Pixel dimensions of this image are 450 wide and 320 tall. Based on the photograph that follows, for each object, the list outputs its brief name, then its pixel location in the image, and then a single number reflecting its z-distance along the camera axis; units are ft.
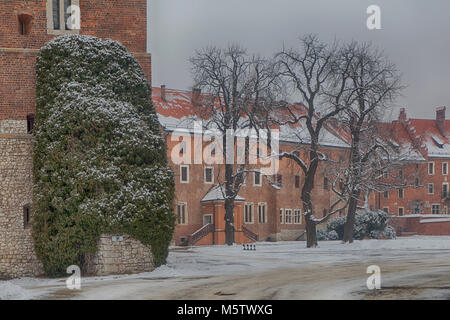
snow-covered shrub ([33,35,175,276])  75.46
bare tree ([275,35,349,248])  120.78
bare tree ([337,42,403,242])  119.44
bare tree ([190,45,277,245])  128.47
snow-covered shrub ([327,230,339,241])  163.94
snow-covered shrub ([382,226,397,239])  153.78
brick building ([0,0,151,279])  79.15
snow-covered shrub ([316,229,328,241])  164.55
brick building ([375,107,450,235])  228.63
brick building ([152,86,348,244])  169.07
